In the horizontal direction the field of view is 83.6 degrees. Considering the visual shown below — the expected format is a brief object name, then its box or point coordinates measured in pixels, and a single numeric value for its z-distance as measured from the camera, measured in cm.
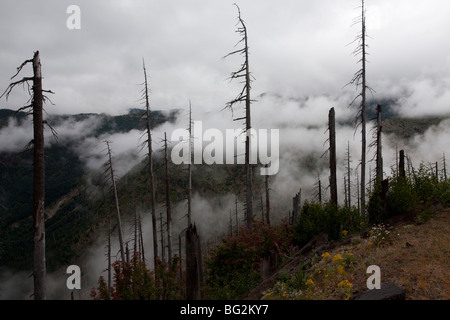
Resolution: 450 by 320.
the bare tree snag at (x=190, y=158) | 2141
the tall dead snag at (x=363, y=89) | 1786
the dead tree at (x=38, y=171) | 855
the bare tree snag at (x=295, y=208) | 1514
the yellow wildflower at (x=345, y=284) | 616
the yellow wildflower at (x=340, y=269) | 699
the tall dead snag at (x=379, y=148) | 1841
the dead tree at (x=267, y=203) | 2653
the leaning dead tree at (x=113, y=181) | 2173
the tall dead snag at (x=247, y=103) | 1479
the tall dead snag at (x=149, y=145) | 1875
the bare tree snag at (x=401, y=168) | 1177
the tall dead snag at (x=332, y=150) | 1427
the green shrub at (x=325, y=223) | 1083
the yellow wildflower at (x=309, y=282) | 661
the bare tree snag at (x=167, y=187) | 2072
